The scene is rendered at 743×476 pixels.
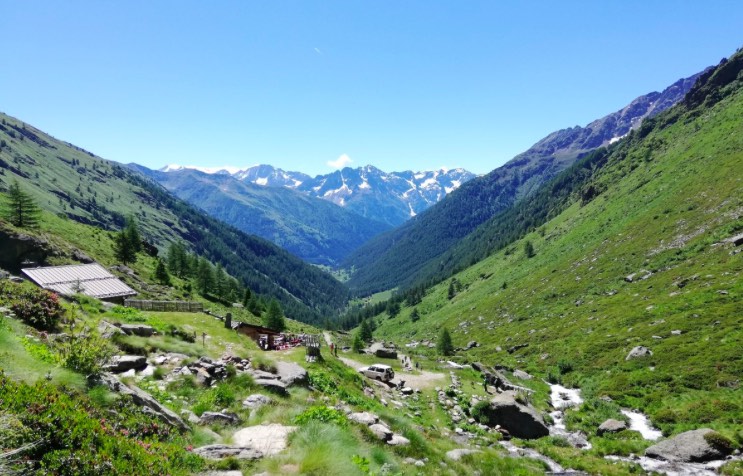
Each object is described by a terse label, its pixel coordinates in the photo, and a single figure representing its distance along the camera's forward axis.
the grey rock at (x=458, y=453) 15.29
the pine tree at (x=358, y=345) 51.85
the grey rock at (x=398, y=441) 13.50
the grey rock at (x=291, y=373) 19.11
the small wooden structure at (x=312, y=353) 28.64
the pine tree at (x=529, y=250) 131.36
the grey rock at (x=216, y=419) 12.22
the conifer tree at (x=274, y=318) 76.06
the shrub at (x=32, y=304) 15.59
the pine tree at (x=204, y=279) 93.31
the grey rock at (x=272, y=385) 16.56
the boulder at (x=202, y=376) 16.36
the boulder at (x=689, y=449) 20.66
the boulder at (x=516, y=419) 27.48
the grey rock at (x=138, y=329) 22.14
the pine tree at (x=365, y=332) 79.36
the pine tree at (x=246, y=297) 96.51
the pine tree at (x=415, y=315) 146.25
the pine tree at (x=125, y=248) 80.75
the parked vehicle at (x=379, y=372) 35.01
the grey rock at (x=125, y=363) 15.35
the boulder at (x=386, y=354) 48.42
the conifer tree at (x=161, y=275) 81.00
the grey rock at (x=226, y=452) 9.23
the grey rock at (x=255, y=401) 14.08
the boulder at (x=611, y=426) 27.22
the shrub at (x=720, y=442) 20.78
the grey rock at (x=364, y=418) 14.39
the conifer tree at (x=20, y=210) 67.44
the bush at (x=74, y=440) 6.24
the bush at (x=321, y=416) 12.18
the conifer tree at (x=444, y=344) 68.00
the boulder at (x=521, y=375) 46.10
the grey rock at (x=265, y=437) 10.13
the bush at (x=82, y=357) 10.39
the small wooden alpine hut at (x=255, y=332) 36.68
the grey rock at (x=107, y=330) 18.63
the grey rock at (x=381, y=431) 13.44
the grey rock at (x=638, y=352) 40.50
